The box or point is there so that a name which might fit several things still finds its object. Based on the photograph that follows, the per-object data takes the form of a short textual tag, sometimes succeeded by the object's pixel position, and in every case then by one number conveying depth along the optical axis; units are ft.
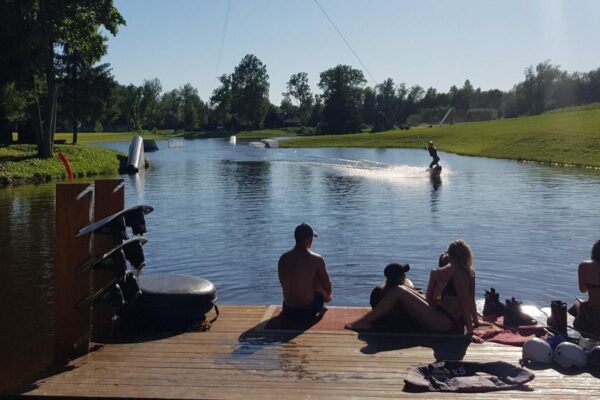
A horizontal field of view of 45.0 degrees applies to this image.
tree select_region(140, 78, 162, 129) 634.43
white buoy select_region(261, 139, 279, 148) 334.07
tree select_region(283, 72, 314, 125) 640.09
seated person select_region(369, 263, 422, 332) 31.42
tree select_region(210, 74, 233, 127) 646.33
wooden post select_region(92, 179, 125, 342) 30.49
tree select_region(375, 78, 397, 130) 489.26
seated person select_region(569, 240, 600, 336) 31.12
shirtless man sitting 33.09
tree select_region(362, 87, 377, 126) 629.92
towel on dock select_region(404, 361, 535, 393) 23.84
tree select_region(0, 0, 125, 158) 137.18
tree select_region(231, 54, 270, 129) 643.45
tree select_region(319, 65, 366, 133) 492.13
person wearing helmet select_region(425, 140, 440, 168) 154.40
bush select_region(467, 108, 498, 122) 592.19
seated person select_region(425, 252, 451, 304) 31.24
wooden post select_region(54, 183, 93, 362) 27.27
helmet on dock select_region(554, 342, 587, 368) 25.91
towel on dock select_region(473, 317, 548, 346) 29.81
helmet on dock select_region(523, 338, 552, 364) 26.43
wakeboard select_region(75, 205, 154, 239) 28.23
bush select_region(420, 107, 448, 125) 613.93
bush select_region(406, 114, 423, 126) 605.77
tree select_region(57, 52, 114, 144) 249.14
